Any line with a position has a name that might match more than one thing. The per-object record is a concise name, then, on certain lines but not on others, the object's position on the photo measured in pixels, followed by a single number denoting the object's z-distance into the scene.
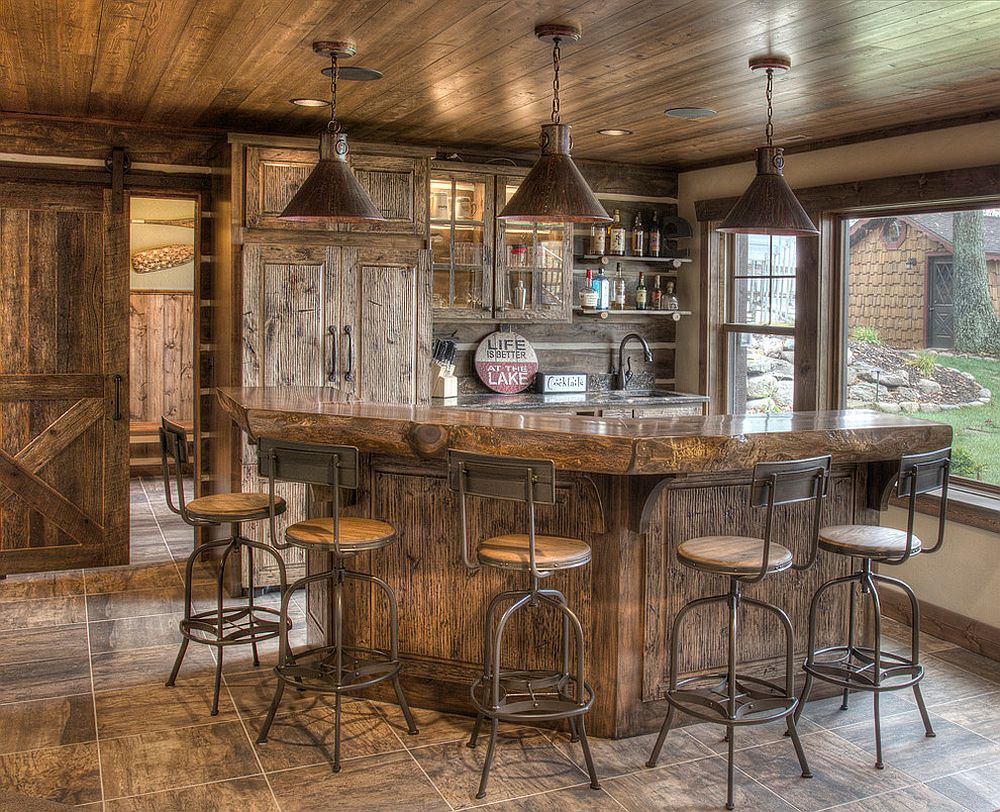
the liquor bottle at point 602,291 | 6.80
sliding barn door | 5.72
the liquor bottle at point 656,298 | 7.00
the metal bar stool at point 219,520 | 3.96
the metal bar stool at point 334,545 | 3.45
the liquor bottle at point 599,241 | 6.81
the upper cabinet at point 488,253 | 6.23
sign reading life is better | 6.61
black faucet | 7.05
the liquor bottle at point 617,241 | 6.83
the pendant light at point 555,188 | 3.63
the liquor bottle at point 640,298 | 6.95
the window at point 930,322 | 5.04
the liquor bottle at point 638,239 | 6.91
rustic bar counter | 3.46
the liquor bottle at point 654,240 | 6.93
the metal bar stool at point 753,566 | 3.24
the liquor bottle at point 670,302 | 7.03
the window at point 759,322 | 6.32
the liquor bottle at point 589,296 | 6.77
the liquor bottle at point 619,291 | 6.93
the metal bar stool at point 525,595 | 3.16
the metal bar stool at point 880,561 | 3.61
